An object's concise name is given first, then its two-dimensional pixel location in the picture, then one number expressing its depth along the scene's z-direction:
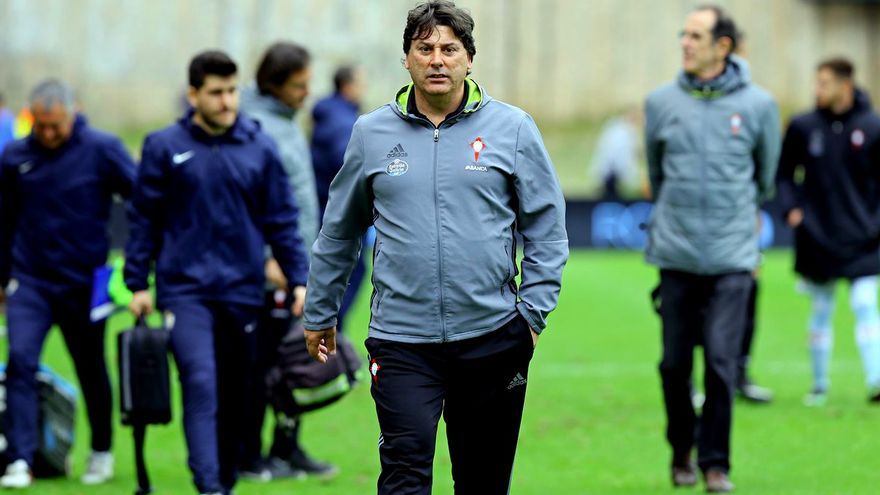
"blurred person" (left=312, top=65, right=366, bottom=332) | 24.14
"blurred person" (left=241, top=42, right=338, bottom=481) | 18.33
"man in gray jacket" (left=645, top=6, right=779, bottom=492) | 17.06
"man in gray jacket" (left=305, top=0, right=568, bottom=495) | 11.84
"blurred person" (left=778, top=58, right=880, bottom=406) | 22.78
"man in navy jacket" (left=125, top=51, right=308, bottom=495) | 15.87
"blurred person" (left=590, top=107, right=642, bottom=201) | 64.06
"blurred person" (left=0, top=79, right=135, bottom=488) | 18.22
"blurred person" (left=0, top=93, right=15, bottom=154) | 39.22
